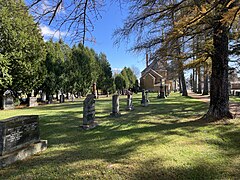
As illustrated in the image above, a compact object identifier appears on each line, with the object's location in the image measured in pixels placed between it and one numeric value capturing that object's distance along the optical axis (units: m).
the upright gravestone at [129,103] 12.87
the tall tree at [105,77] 40.42
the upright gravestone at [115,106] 10.31
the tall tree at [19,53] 16.05
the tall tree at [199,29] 6.00
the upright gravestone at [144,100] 15.60
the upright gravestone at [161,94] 24.43
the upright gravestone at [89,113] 7.35
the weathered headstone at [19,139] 3.90
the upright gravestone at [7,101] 16.75
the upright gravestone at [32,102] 19.62
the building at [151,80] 59.34
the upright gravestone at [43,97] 25.08
